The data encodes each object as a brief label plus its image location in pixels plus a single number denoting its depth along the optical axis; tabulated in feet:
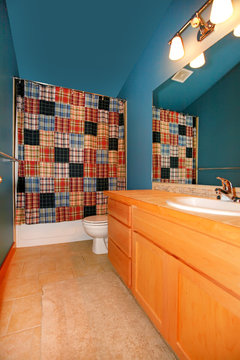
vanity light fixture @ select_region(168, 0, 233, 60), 3.32
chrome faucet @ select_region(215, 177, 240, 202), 3.23
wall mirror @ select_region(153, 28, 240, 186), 3.43
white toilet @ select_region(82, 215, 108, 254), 6.35
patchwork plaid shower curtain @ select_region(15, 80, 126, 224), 6.79
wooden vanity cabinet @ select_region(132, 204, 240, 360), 1.90
